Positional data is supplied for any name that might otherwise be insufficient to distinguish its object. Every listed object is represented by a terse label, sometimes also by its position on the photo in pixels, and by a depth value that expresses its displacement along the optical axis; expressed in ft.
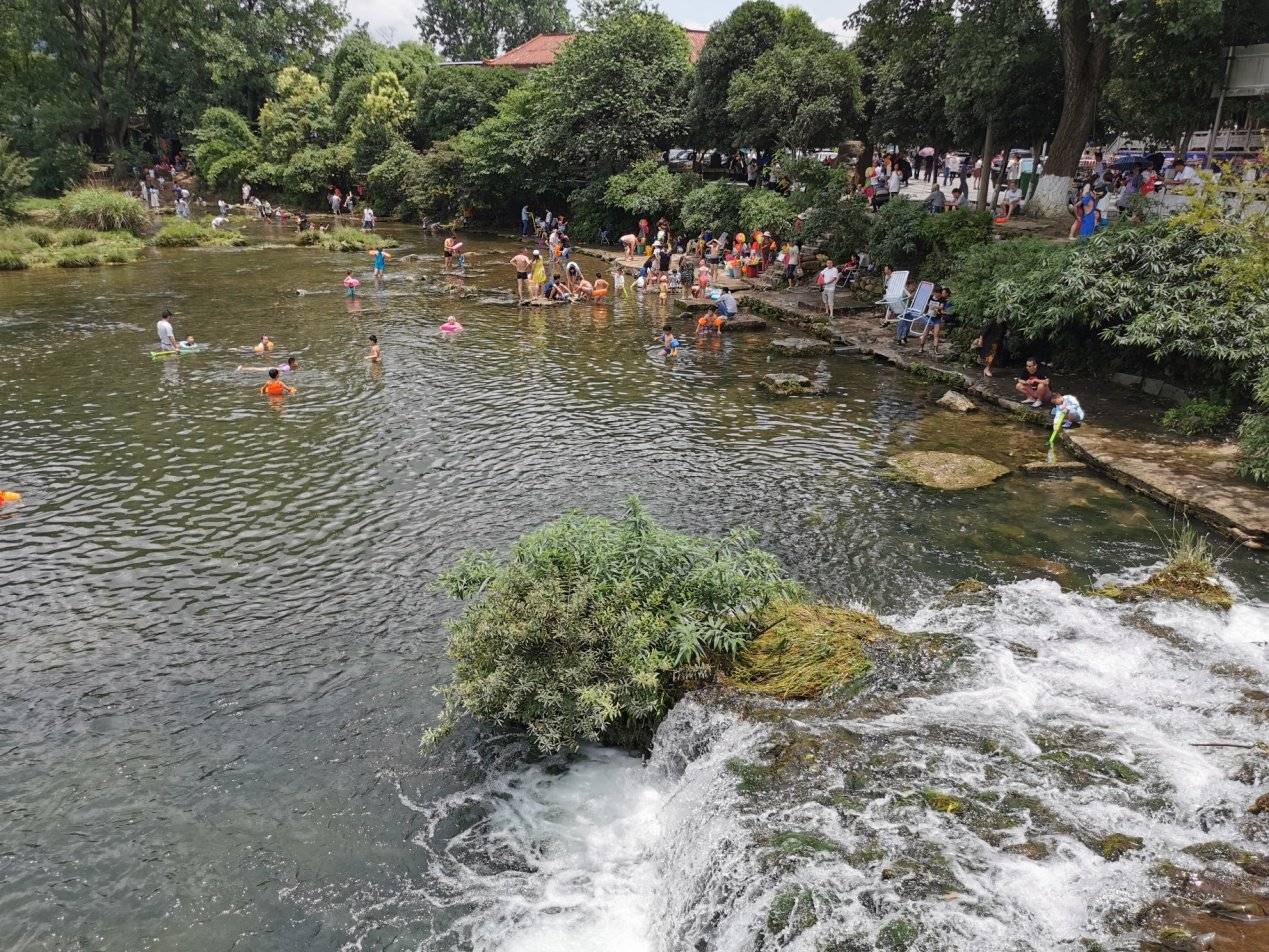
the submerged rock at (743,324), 91.30
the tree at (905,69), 88.43
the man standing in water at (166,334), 75.72
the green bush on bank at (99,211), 134.62
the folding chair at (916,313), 81.56
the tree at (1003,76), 81.71
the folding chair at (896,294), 85.50
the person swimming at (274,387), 65.46
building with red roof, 215.51
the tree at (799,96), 113.70
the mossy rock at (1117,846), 21.72
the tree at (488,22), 296.51
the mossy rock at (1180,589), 36.65
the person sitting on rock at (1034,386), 62.95
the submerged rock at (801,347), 81.25
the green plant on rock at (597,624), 28.50
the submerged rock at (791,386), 70.03
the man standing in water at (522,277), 103.19
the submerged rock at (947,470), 51.26
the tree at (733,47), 127.95
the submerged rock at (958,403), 64.59
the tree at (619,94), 139.85
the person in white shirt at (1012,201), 101.55
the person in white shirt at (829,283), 90.02
